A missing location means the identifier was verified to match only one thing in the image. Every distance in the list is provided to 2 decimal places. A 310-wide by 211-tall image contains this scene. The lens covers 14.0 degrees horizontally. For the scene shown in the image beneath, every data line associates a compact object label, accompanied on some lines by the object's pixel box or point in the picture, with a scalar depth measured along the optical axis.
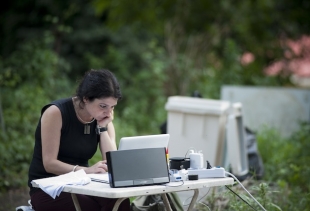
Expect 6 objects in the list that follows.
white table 7.65
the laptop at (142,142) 8.60
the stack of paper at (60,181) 8.05
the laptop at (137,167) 7.94
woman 9.03
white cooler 14.48
